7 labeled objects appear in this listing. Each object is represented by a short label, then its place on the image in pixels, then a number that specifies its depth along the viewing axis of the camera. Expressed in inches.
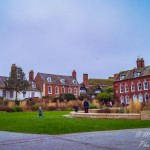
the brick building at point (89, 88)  2250.5
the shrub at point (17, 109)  1085.3
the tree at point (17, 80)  1683.4
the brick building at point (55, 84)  1943.7
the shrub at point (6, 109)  1070.1
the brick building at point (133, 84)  1643.4
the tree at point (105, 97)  1769.0
